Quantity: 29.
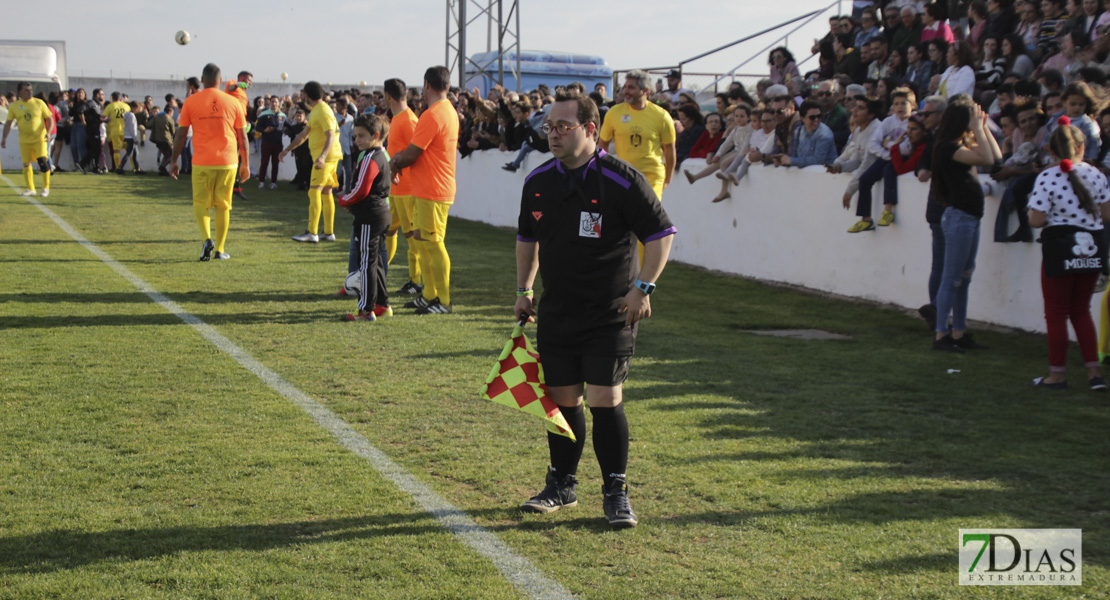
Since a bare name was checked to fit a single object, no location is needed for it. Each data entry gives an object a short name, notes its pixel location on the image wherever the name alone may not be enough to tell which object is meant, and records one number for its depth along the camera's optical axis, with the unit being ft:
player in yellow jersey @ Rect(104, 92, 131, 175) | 94.53
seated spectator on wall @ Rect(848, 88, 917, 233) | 36.14
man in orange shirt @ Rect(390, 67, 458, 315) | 31.04
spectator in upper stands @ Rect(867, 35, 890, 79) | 51.08
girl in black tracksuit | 30.55
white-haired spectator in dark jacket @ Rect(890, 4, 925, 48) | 50.65
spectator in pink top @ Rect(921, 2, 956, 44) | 48.98
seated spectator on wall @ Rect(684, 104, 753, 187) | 45.06
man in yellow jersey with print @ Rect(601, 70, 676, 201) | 33.40
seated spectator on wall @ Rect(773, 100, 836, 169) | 41.06
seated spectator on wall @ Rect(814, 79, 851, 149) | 43.83
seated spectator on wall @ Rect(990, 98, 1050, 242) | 30.68
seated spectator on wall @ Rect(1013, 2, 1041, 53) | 43.80
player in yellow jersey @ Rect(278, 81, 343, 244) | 46.44
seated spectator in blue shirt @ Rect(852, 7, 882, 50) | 55.83
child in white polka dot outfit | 23.88
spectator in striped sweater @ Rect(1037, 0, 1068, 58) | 42.42
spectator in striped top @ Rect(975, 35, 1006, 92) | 41.78
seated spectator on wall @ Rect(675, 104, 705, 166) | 49.83
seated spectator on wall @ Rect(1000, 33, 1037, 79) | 42.27
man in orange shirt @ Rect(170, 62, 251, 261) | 40.34
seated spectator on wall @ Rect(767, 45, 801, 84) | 61.57
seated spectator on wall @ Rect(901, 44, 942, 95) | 46.60
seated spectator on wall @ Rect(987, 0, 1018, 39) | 45.83
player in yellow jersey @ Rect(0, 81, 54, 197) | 64.34
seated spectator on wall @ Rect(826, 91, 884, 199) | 37.32
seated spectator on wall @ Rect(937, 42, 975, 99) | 41.68
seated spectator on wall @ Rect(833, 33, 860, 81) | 53.31
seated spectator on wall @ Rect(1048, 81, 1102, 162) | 30.07
